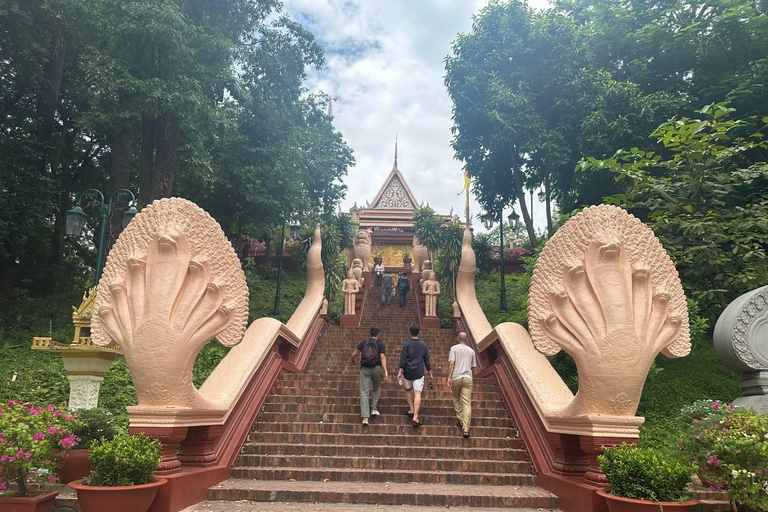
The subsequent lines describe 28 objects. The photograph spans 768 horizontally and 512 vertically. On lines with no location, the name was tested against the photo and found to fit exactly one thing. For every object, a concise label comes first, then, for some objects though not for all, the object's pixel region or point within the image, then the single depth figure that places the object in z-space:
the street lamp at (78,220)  7.21
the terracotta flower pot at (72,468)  4.05
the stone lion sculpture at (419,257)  16.31
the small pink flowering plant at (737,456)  3.39
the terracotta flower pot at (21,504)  3.44
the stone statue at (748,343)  4.96
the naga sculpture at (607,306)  3.86
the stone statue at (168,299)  3.99
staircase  4.30
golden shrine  5.57
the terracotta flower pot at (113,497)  3.35
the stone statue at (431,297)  11.48
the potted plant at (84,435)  4.05
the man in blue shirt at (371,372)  5.82
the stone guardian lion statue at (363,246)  16.36
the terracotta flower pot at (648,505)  3.18
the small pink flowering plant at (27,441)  3.41
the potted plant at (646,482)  3.23
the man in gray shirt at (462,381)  5.57
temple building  28.11
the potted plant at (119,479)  3.36
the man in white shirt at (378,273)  16.95
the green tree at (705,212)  6.62
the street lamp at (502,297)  12.41
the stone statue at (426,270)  12.43
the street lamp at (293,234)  13.23
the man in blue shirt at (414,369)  5.78
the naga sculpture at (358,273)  12.19
